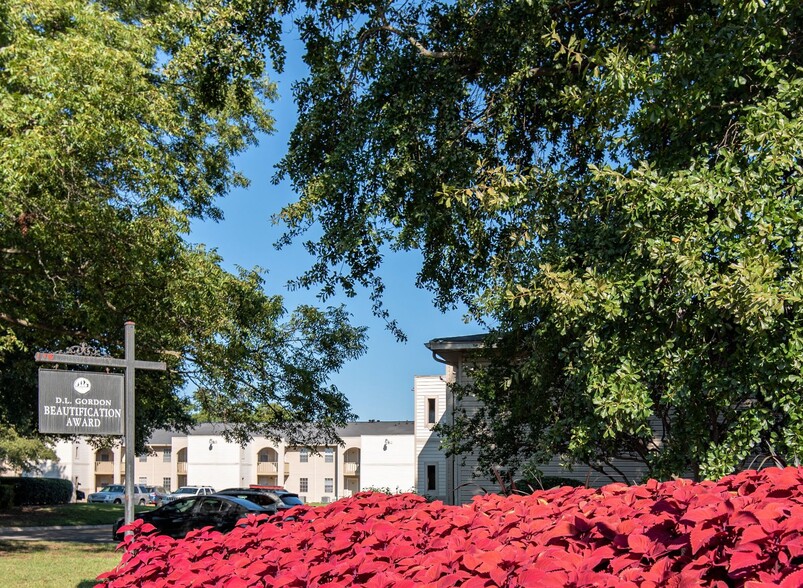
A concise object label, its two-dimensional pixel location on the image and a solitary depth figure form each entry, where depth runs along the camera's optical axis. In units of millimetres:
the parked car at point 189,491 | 56919
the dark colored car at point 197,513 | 19969
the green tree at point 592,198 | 7398
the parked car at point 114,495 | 61281
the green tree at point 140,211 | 12508
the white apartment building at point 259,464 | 63188
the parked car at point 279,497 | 23048
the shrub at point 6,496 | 39469
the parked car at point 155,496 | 58531
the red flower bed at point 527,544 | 2496
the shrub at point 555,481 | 18281
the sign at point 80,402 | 7477
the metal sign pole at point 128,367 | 7945
